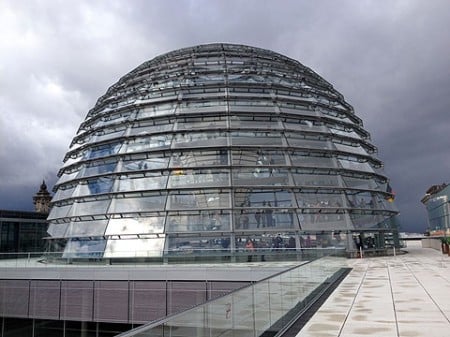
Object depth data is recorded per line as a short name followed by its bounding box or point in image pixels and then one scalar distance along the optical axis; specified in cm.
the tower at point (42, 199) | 11421
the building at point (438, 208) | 5966
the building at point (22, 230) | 4216
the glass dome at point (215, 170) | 2370
